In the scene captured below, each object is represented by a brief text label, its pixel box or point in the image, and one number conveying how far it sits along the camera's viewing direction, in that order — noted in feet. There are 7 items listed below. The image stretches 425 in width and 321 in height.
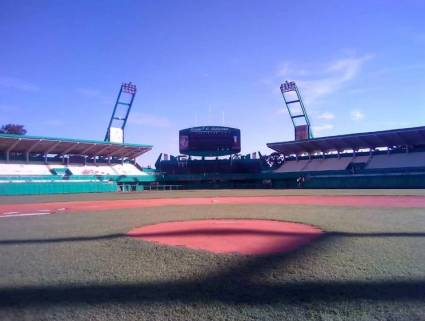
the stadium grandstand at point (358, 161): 157.28
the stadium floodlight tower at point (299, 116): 209.78
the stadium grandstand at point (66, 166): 151.84
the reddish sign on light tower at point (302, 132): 208.37
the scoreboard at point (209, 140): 215.92
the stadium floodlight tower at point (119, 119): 211.72
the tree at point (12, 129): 244.63
